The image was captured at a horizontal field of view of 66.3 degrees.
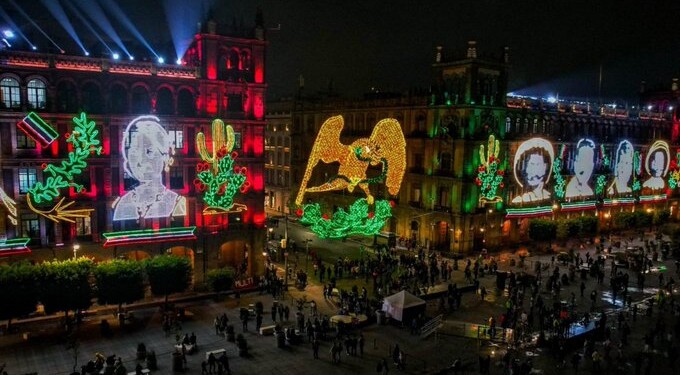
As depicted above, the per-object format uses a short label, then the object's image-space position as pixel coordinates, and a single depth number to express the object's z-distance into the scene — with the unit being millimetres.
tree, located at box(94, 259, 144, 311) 36062
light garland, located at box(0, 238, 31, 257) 38366
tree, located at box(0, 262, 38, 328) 32906
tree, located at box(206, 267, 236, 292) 41688
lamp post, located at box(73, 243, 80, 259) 40644
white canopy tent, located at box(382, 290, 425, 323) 37559
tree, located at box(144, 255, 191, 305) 38594
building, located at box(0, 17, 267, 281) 39531
